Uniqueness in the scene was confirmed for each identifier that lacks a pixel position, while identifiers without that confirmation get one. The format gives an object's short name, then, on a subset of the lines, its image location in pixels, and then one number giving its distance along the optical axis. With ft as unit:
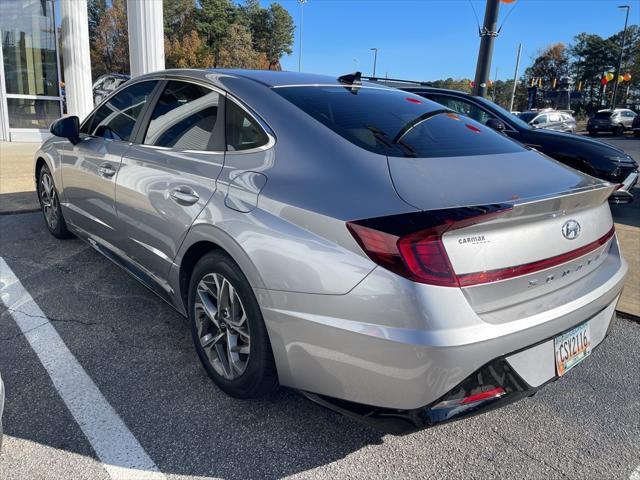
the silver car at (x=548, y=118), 61.00
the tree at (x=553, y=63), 250.57
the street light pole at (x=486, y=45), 33.94
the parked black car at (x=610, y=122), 96.48
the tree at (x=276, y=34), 220.64
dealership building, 40.78
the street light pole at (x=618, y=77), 127.39
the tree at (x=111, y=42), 142.20
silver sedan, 5.65
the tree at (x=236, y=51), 160.04
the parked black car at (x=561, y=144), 21.25
